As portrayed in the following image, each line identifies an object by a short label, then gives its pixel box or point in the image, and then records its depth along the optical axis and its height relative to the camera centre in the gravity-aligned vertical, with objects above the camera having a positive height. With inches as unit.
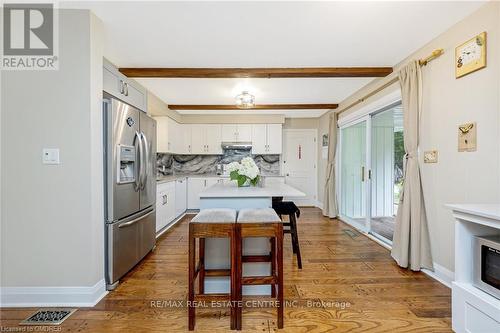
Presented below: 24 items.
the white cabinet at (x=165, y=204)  151.8 -27.2
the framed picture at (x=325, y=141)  226.5 +22.1
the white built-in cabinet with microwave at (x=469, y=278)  57.1 -30.0
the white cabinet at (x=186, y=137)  236.3 +25.7
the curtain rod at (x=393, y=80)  94.7 +42.2
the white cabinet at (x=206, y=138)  237.6 +25.3
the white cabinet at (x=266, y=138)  238.5 +25.6
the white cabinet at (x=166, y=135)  195.6 +24.1
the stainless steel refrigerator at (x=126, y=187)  89.2 -9.1
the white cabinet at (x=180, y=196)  190.9 -26.5
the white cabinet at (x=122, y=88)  97.0 +35.3
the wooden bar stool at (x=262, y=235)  67.6 -22.7
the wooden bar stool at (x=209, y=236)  66.9 -21.4
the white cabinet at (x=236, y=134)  237.9 +29.3
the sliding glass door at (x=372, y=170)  156.3 -4.2
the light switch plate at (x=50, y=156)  79.5 +2.6
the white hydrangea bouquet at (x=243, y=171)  103.6 -2.9
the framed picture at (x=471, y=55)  78.0 +36.4
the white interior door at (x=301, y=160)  253.8 +4.4
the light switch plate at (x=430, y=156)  97.6 +3.4
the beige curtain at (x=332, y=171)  201.6 -5.6
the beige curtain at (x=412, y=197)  101.6 -13.7
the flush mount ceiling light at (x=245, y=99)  151.3 +40.9
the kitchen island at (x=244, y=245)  85.6 -28.5
